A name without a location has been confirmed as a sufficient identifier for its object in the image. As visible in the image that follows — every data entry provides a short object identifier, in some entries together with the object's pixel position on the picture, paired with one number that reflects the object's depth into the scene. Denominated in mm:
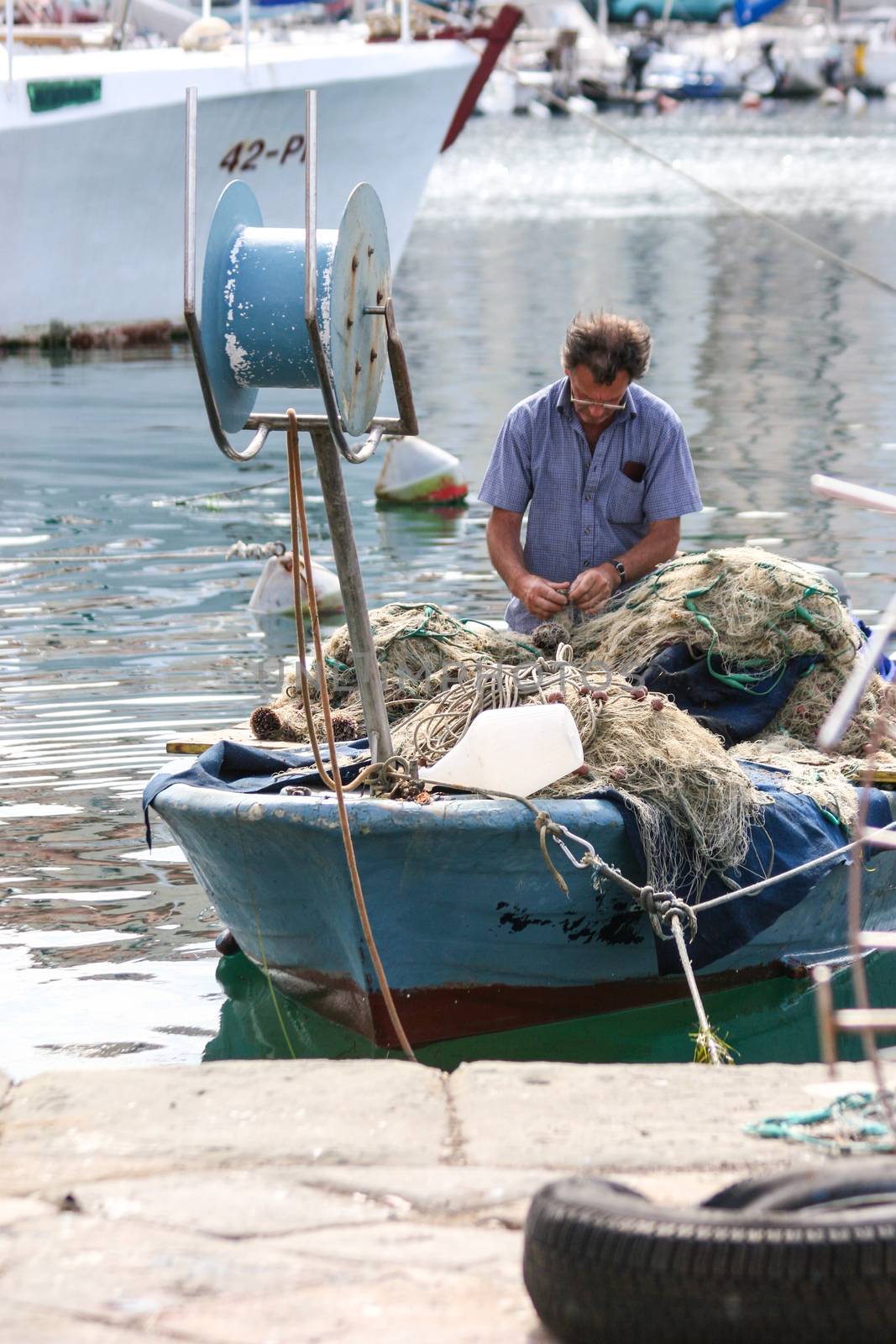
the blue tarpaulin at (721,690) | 11523
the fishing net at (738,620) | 11617
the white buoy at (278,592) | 20344
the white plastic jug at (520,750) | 9734
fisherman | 12445
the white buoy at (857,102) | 179637
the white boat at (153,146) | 41156
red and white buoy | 26891
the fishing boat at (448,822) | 9078
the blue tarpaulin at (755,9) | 153250
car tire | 5477
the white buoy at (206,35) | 43406
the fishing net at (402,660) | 11664
